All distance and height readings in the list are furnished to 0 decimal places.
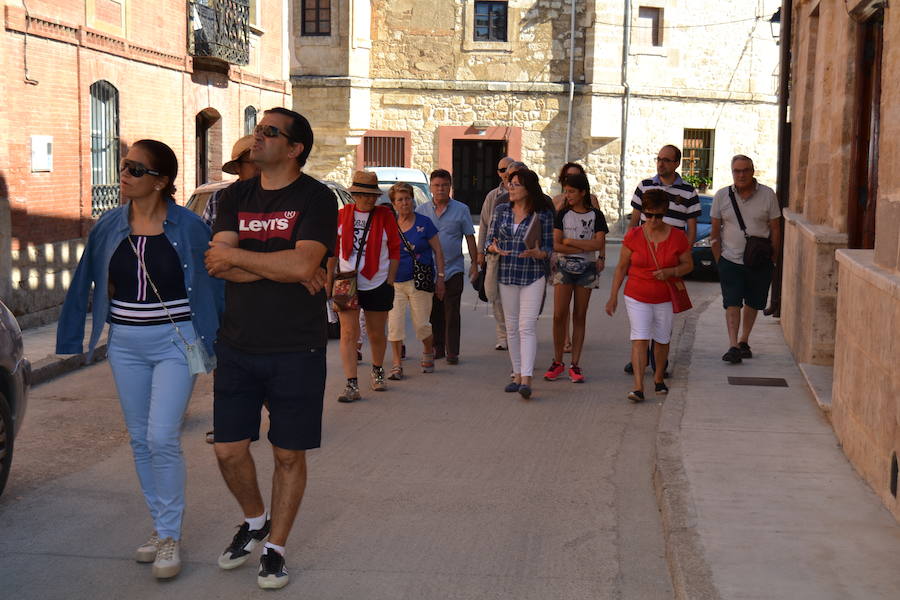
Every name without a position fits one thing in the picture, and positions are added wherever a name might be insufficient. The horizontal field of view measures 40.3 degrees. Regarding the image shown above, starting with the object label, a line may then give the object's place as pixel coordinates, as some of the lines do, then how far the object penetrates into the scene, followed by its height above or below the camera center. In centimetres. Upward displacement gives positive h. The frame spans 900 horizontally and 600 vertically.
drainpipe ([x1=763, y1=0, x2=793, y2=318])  1364 +31
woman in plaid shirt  973 -81
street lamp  2403 +301
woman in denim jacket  534 -72
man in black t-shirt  502 -65
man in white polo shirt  1091 -72
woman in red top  951 -84
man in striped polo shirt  1093 -28
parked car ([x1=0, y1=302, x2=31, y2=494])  647 -127
